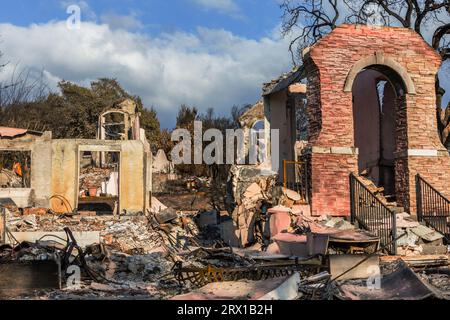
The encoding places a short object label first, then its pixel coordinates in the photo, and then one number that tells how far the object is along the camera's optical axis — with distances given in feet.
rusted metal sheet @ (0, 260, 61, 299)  35.06
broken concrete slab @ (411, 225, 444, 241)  47.87
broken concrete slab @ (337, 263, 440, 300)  27.89
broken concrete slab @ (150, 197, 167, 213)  78.90
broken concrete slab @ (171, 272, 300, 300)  27.71
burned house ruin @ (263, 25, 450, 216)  52.47
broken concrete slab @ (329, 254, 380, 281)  36.35
